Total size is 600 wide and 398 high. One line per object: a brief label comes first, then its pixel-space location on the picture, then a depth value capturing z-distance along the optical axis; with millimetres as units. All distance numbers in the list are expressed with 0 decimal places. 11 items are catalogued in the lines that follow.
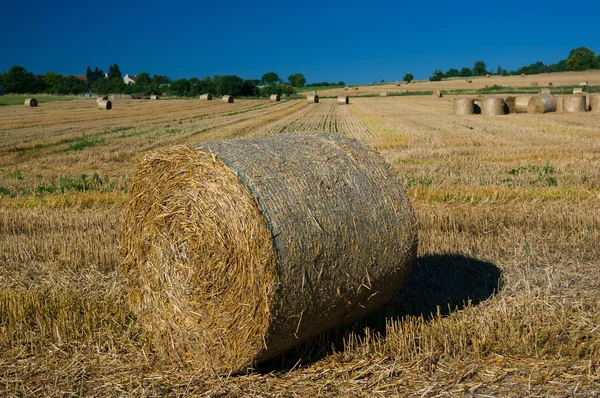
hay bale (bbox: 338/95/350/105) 48719
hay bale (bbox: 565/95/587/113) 27736
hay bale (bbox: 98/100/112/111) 41734
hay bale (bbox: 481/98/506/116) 28234
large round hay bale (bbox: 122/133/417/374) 4215
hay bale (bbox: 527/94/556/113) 27656
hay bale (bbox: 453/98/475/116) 29234
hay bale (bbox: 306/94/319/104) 52775
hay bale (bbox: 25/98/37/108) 46250
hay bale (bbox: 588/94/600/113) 27434
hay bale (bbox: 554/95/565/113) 28266
